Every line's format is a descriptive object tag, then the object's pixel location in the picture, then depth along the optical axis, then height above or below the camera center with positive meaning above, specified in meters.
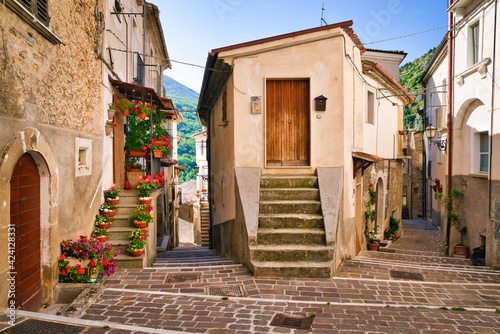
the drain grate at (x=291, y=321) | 4.42 -2.00
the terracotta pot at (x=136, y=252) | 6.91 -1.70
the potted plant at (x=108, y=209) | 7.52 -0.92
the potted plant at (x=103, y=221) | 7.23 -1.14
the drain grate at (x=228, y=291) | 5.53 -2.00
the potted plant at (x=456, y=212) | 10.33 -1.37
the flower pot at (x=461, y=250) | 10.26 -2.44
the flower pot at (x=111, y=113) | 8.23 +1.29
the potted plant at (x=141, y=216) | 7.47 -1.06
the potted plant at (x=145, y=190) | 8.01 -0.53
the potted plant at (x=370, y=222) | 11.59 -1.88
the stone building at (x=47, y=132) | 4.05 +0.53
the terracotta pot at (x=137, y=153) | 9.86 +0.40
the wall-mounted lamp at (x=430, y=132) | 13.55 +1.38
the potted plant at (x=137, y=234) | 7.10 -1.37
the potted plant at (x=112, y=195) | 7.95 -0.65
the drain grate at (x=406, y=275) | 6.68 -2.11
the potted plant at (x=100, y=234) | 6.97 -1.35
